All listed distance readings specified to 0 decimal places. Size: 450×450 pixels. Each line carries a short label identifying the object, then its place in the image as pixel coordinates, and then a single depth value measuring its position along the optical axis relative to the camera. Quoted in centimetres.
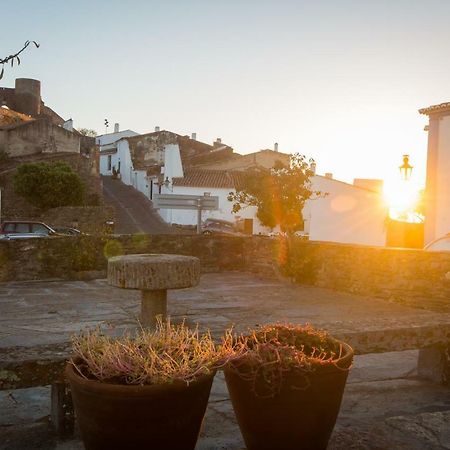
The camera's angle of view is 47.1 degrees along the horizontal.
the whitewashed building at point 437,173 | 1828
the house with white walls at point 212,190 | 4034
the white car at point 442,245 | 1592
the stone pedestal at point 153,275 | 604
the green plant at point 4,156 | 4084
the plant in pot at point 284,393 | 242
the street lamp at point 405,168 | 1391
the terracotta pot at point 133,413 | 220
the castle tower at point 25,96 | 5897
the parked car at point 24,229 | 2059
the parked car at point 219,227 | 3356
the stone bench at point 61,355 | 275
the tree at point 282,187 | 1205
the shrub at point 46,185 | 3478
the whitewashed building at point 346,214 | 2750
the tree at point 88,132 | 8169
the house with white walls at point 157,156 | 4419
